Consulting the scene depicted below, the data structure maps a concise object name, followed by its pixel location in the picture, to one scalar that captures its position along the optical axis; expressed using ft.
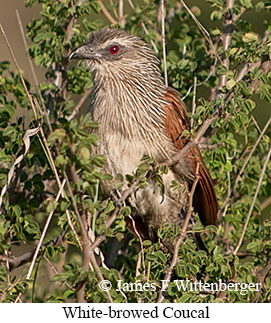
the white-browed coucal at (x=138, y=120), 20.26
